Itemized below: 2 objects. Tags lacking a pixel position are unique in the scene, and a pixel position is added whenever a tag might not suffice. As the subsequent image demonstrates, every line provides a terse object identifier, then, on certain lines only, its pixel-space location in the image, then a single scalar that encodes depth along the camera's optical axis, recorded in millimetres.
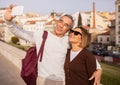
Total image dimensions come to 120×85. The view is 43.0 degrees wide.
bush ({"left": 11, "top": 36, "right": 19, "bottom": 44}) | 31567
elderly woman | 1409
